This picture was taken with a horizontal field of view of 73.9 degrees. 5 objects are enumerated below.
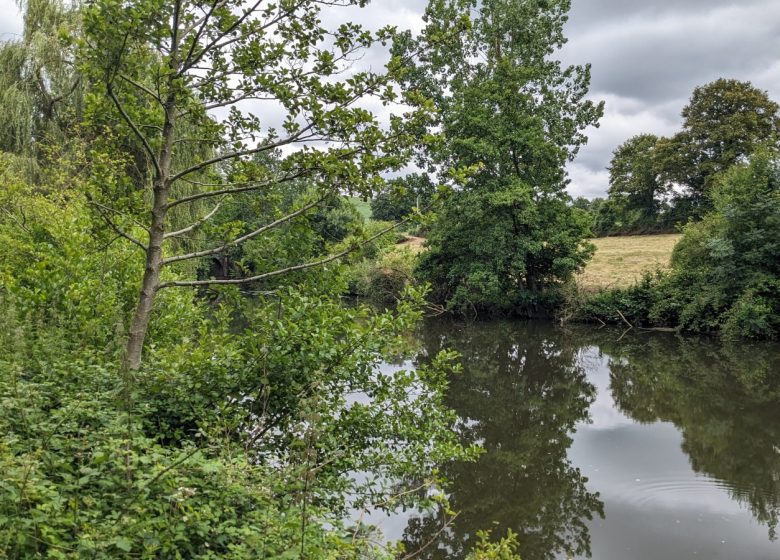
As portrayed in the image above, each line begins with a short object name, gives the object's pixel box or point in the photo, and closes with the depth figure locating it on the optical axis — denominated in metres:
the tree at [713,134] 35.00
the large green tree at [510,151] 22.77
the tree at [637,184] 40.69
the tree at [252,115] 3.67
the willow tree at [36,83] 14.91
